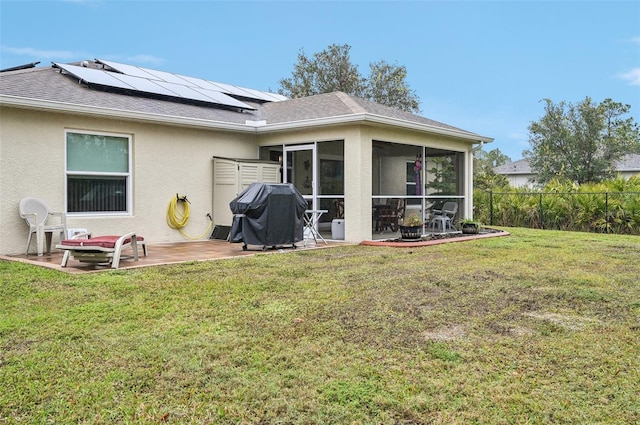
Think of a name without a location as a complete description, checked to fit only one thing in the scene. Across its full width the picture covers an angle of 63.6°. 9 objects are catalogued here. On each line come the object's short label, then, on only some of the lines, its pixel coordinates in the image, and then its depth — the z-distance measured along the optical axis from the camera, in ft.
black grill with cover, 29.94
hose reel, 35.04
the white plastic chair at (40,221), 27.89
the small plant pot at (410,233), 36.70
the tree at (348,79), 100.63
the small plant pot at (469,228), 42.46
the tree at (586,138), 83.92
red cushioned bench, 22.89
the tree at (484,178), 89.30
